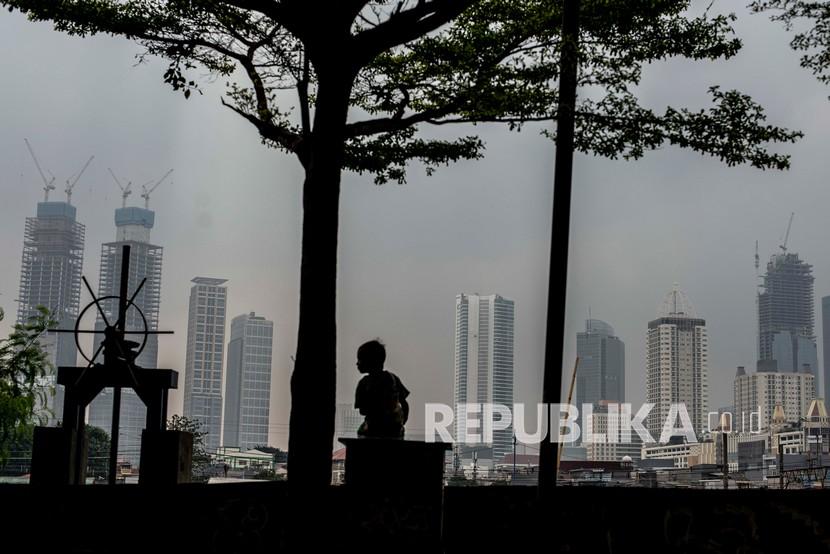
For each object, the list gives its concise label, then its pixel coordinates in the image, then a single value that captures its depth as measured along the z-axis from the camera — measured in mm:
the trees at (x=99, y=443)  78188
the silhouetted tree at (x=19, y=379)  26141
